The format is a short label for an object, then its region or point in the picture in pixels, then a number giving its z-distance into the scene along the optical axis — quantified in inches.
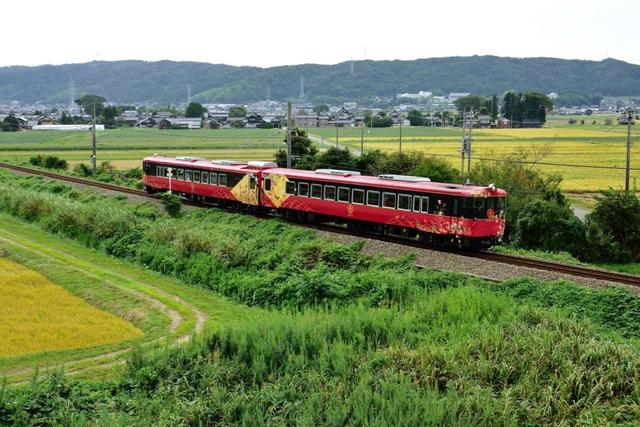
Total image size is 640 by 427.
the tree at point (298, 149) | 2129.7
